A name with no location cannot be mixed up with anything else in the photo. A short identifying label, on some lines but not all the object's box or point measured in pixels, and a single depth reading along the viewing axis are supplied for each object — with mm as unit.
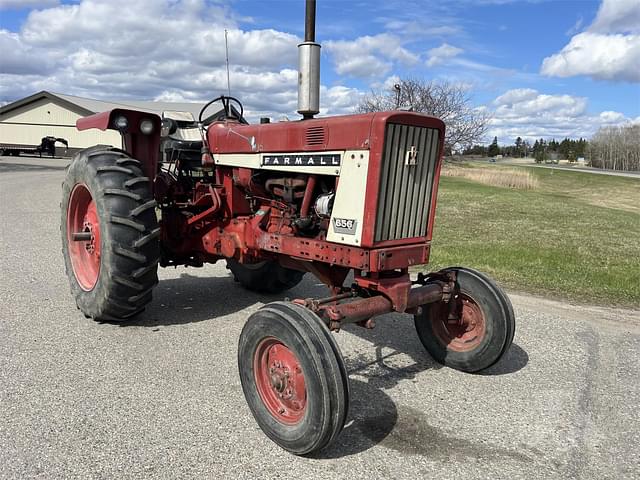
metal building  40438
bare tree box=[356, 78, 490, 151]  30750
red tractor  3020
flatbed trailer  36406
